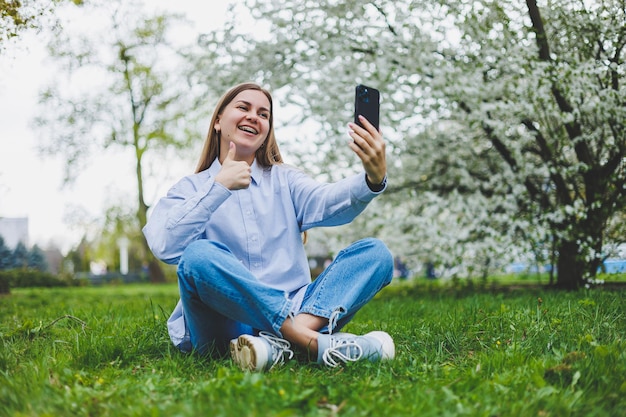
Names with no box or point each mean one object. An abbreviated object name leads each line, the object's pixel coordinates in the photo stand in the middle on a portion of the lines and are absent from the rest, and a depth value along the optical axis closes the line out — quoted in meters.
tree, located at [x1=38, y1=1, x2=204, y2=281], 16.86
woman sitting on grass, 2.15
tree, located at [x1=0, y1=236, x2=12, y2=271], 15.73
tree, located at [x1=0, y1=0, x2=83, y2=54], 3.60
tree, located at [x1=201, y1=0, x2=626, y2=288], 5.24
